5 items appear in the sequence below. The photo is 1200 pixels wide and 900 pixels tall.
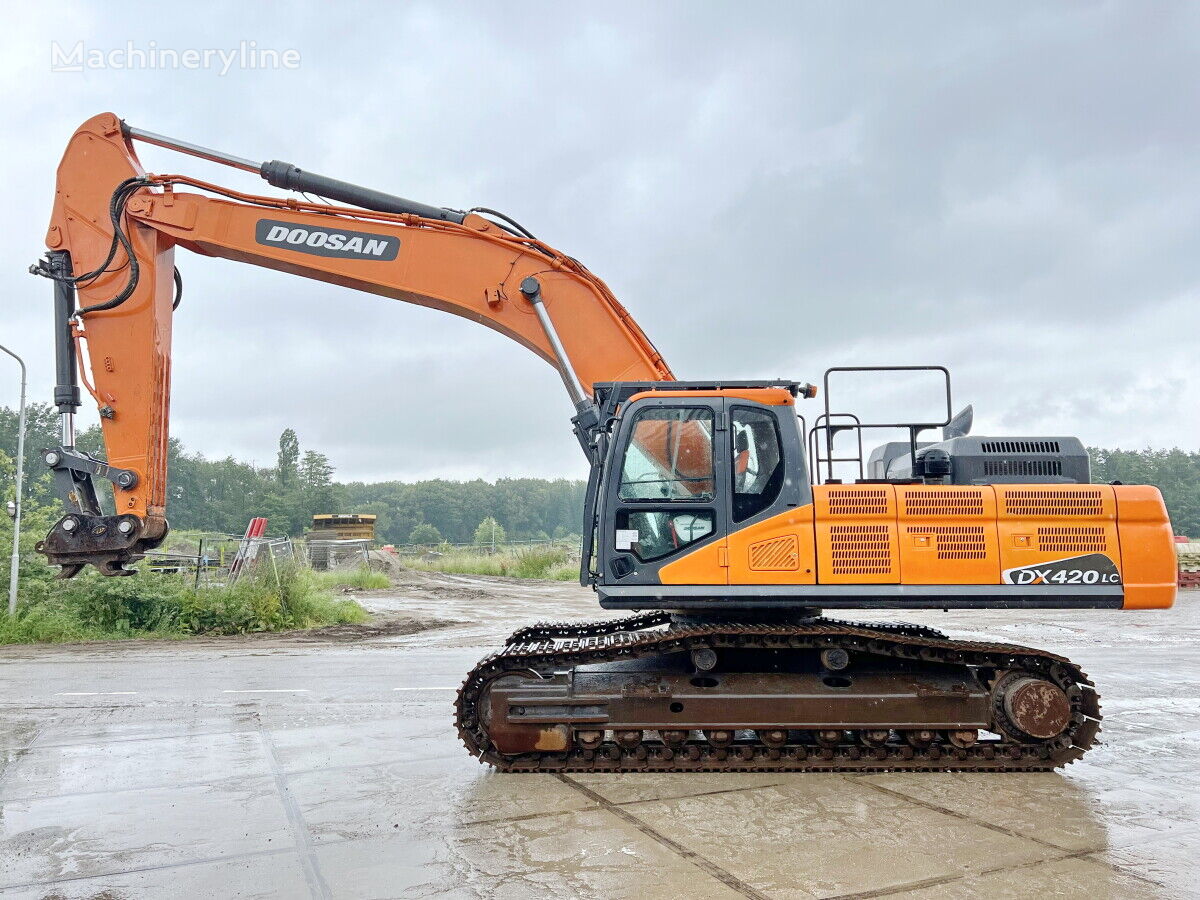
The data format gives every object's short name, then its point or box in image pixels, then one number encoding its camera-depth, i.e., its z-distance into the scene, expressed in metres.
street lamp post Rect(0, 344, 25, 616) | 14.96
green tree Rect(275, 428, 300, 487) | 76.75
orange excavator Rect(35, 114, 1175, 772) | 6.23
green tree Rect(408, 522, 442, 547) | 89.66
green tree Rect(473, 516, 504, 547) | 59.88
